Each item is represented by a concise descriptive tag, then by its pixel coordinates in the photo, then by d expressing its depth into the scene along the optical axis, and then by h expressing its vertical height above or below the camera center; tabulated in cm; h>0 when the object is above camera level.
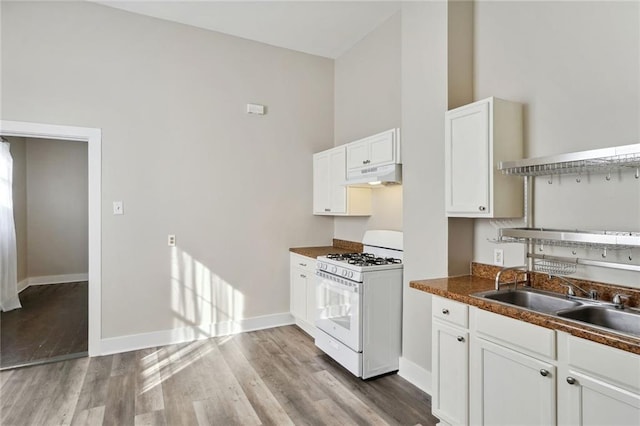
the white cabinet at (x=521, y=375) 140 -77
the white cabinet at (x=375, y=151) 316 +57
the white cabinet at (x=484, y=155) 224 +36
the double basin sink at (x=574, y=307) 172 -51
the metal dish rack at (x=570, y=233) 164 -10
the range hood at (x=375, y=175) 313 +33
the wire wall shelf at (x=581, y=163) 162 +25
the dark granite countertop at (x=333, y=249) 404 -46
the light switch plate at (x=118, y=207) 350 +3
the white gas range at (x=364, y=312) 289 -85
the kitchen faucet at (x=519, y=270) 225 -38
